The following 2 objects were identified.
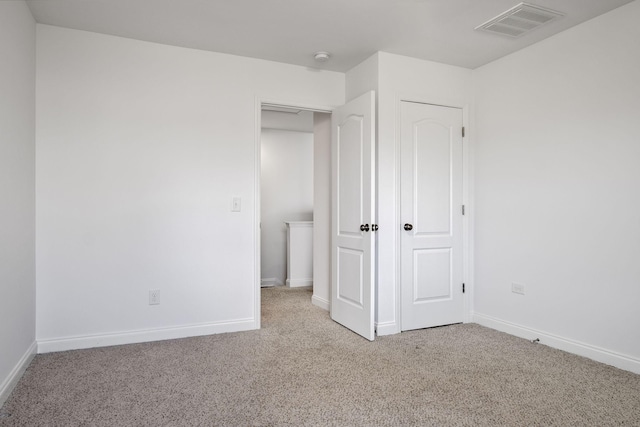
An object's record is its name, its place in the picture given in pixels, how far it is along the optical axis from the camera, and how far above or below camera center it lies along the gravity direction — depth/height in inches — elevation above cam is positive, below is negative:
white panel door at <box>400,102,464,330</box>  135.3 -1.9
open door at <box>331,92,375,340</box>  125.5 -1.8
